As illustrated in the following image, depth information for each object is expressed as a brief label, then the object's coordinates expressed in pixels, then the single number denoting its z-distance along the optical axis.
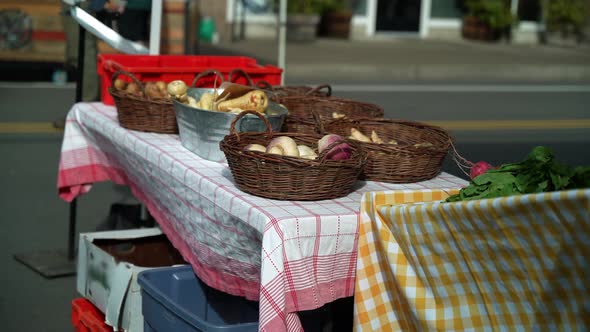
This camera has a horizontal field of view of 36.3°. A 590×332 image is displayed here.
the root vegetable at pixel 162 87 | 4.18
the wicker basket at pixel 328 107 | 4.14
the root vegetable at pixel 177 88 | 3.93
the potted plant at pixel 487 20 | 18.34
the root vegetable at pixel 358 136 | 3.50
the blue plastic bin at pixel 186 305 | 3.17
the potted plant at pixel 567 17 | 18.56
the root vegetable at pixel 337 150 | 3.02
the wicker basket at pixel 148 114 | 3.98
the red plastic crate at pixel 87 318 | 3.90
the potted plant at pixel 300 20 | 17.09
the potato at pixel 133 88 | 4.32
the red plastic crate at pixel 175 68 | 4.51
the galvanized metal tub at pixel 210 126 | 3.46
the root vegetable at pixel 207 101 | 3.69
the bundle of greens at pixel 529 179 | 2.44
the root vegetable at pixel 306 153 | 3.10
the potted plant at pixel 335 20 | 17.88
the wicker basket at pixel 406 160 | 3.25
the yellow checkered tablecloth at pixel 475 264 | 2.27
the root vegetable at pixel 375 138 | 3.54
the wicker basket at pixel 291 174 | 2.91
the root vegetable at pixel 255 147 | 3.12
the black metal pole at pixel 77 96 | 4.95
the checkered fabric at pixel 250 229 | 2.76
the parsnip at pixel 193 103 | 3.77
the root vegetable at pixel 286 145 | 3.01
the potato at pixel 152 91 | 4.17
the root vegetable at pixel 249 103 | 3.60
